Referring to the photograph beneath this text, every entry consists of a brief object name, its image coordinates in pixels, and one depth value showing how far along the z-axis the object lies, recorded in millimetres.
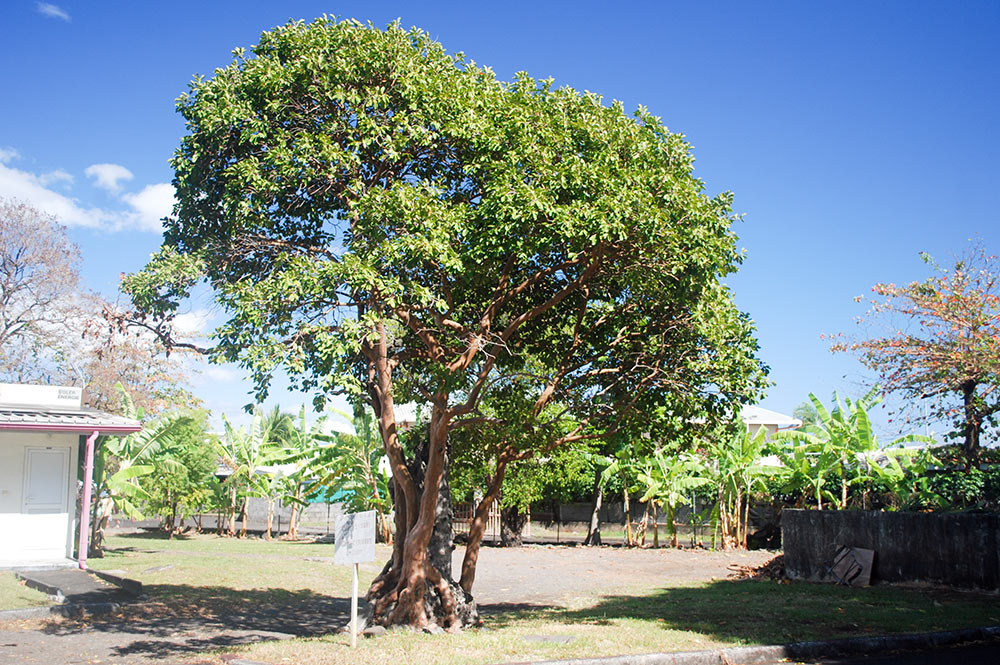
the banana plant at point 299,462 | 29719
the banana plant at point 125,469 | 21078
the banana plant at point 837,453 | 23094
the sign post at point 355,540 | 10188
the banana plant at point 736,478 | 25875
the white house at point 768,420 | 44453
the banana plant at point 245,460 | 31000
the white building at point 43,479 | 17375
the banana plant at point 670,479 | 27234
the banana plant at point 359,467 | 28547
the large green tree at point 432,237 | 10359
